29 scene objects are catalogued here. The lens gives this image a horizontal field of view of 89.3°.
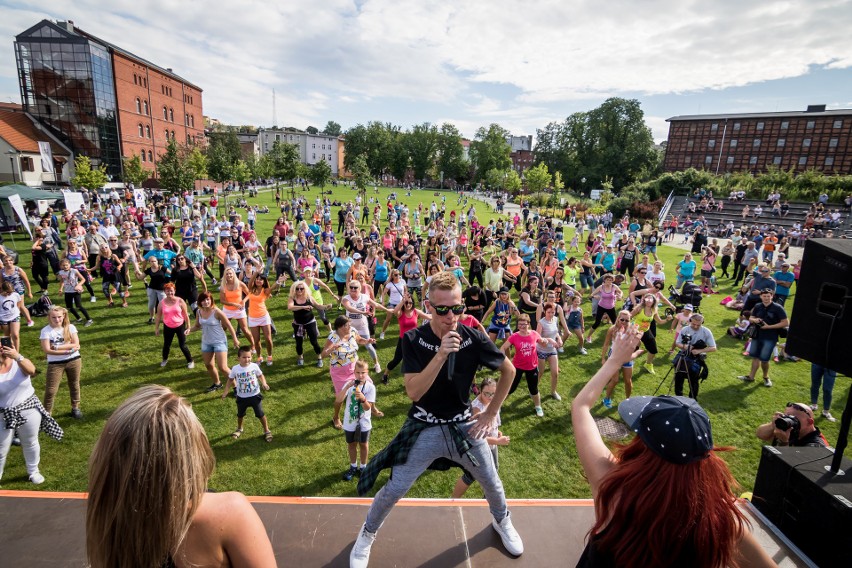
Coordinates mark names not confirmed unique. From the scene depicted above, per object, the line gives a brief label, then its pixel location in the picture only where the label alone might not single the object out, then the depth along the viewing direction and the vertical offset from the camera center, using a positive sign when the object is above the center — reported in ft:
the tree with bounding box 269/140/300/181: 143.23 +10.10
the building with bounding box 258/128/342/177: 327.06 +39.57
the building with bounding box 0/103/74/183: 134.62 +10.13
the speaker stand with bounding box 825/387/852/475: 8.63 -4.48
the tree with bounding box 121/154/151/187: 137.49 +5.20
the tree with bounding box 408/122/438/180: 306.96 +36.07
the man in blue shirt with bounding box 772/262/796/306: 37.24 -6.25
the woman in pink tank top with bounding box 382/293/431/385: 27.74 -7.43
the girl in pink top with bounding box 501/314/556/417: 23.45 -7.94
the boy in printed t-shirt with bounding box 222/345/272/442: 20.13 -8.89
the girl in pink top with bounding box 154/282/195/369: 25.84 -7.62
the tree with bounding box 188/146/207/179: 138.72 +8.81
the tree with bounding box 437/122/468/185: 304.50 +31.77
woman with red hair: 4.67 -3.22
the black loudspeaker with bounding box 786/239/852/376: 9.88 -2.26
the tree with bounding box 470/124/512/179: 283.59 +33.50
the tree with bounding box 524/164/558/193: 173.58 +9.22
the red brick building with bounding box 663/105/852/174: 177.06 +29.87
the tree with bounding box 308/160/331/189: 142.00 +6.67
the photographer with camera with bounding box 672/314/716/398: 23.38 -7.88
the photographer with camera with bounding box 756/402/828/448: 14.64 -7.29
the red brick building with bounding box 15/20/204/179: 146.82 +33.62
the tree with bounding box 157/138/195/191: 100.94 +3.23
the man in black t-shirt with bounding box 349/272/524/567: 10.68 -5.60
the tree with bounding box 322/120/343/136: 499.75 +75.92
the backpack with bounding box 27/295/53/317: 35.09 -10.09
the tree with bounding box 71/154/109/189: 110.63 +2.49
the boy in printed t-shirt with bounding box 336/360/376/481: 18.04 -8.96
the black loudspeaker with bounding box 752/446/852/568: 8.38 -6.13
